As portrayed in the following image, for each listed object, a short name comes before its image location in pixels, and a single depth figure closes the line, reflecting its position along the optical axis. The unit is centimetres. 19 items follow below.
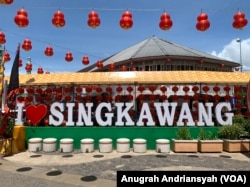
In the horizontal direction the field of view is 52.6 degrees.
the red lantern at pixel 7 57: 1914
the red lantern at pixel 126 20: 1100
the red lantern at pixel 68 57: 2020
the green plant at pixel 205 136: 1203
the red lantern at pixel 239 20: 1084
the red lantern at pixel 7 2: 959
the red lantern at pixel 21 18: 1118
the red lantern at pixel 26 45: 1573
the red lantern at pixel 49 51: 1801
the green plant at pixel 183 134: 1195
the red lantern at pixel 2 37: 1488
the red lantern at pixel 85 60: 2241
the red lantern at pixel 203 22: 1092
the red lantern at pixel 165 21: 1125
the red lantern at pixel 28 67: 2502
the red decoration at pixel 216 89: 1429
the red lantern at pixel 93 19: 1125
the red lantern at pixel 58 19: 1115
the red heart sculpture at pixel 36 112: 1322
